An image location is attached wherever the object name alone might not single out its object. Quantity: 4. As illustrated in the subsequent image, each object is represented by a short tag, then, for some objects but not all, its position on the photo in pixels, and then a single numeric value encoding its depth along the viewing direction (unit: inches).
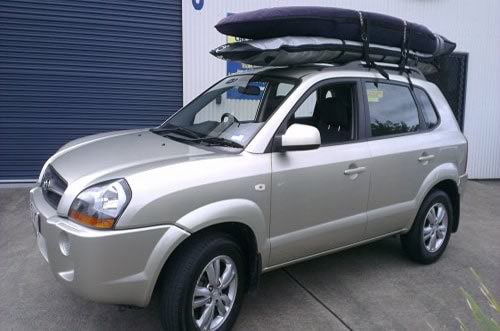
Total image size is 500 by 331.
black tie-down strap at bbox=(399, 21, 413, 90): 162.6
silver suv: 102.3
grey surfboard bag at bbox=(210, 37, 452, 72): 134.1
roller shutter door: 262.7
